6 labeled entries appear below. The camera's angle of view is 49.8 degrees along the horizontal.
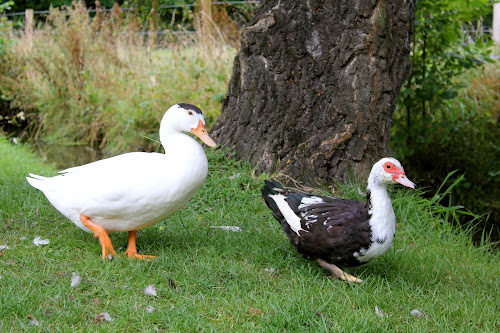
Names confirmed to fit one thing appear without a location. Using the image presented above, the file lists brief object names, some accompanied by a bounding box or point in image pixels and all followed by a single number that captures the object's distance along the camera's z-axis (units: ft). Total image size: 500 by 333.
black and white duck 10.34
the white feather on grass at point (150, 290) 9.83
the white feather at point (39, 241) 11.96
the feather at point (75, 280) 9.99
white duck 10.63
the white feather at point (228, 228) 13.52
